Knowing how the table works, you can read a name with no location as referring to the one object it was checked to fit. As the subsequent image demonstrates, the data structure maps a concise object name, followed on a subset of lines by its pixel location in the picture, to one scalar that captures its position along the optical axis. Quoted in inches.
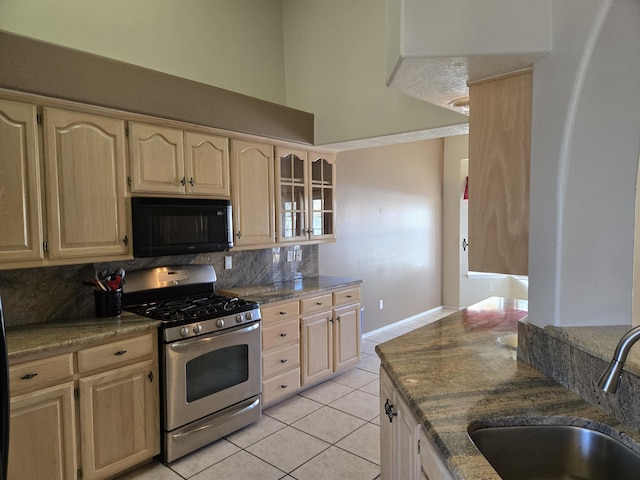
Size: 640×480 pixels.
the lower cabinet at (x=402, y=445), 46.4
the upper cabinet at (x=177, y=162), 100.7
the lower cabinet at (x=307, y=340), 122.2
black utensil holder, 98.3
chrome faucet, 35.6
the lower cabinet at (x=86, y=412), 76.0
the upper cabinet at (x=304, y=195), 137.9
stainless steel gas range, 96.3
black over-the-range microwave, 100.4
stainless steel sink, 46.8
